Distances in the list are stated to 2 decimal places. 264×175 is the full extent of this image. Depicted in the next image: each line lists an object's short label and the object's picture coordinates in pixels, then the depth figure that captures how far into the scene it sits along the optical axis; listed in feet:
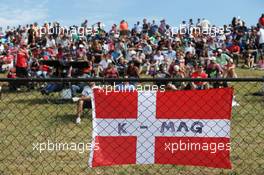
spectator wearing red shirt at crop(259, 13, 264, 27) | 84.46
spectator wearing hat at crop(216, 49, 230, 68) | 60.31
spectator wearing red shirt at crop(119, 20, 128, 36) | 90.48
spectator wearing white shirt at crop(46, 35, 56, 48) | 79.02
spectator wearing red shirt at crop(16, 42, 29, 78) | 56.18
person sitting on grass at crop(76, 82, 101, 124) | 38.12
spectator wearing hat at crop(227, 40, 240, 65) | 73.10
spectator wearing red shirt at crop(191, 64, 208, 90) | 47.14
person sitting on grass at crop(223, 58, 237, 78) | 50.93
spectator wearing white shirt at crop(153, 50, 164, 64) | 66.03
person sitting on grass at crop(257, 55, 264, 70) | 69.21
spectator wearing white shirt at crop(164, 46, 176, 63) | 66.65
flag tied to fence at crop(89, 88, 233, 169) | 16.67
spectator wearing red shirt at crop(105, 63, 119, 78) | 49.37
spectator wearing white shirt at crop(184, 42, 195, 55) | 69.92
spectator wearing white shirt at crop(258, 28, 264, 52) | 72.56
